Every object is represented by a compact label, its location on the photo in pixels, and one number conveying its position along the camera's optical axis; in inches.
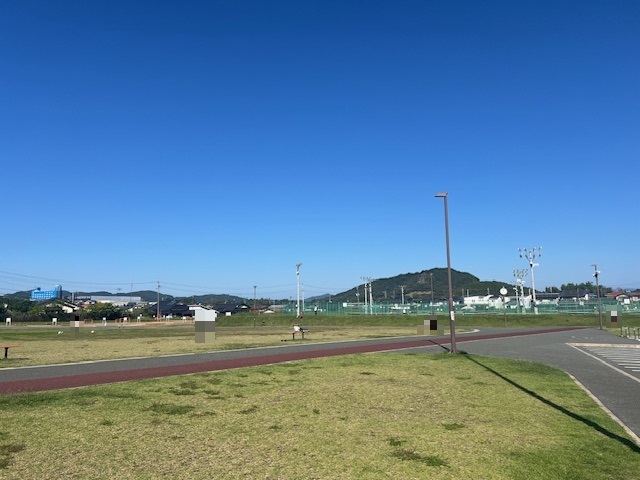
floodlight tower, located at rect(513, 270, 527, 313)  3440.2
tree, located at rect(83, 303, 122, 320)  3463.1
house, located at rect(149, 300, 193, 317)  4486.2
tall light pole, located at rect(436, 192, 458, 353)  807.7
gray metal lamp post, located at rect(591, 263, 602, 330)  1918.1
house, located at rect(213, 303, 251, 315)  4385.8
